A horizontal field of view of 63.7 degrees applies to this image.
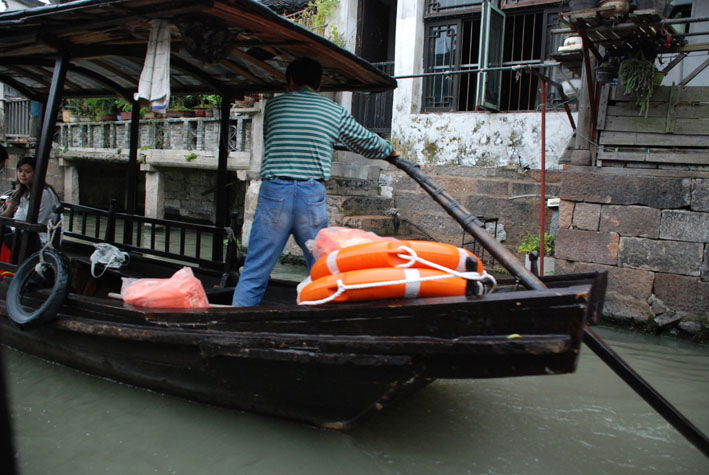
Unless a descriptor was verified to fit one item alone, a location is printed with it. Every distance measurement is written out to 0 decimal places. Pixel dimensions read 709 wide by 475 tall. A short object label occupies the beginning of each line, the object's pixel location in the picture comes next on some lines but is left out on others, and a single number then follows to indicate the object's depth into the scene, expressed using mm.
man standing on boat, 3398
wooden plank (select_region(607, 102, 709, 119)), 5637
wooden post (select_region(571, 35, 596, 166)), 6121
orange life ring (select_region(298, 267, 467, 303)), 2465
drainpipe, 6076
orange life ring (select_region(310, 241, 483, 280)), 2492
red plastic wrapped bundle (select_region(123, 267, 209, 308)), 3338
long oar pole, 2334
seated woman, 4520
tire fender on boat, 3350
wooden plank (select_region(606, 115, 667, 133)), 5809
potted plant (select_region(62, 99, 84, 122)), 14025
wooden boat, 2260
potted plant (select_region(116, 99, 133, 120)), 12508
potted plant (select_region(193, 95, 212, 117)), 11055
